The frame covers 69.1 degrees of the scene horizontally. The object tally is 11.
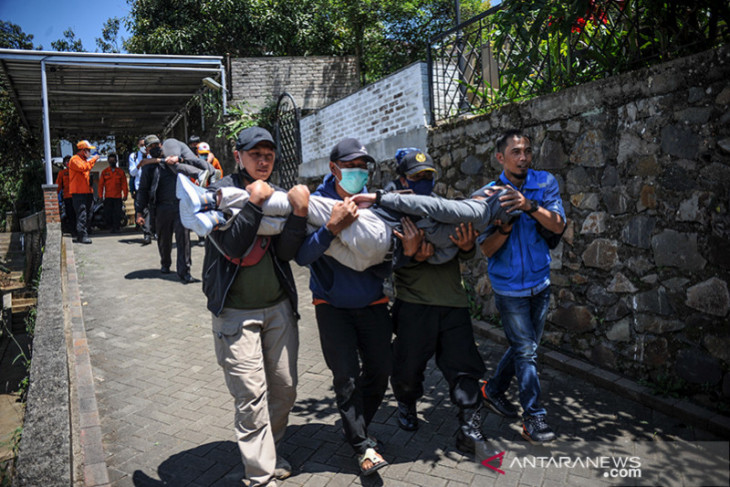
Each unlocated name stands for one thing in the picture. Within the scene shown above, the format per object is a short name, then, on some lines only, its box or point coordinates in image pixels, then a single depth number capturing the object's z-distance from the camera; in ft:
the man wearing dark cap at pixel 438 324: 11.00
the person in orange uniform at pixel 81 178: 35.68
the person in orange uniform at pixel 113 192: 40.88
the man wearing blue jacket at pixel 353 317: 10.31
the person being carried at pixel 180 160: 25.22
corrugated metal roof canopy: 37.40
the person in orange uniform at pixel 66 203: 39.86
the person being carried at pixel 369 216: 9.25
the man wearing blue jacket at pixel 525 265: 11.47
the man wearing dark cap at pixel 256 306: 9.39
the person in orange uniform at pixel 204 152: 31.86
